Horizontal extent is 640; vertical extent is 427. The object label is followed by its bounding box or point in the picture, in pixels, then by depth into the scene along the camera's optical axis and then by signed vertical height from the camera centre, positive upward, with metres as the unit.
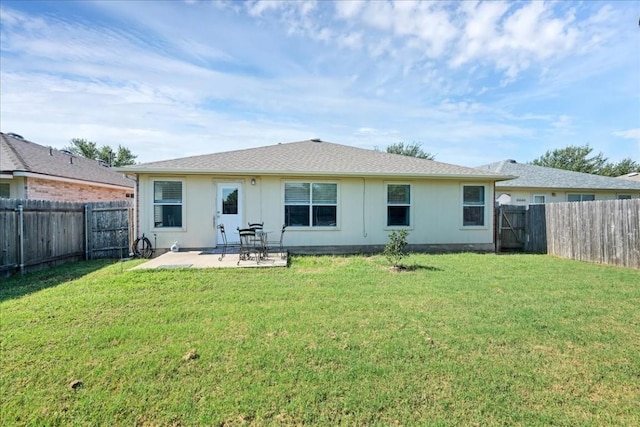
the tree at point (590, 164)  36.81 +5.55
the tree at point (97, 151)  39.69 +7.98
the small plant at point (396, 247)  8.04 -0.84
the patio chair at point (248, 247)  8.60 -0.96
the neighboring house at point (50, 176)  10.72 +1.50
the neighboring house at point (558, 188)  16.95 +1.27
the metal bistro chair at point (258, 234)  9.28 -0.56
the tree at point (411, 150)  38.47 +7.58
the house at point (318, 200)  10.16 +0.46
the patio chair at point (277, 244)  10.48 -0.97
